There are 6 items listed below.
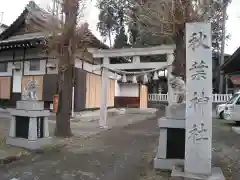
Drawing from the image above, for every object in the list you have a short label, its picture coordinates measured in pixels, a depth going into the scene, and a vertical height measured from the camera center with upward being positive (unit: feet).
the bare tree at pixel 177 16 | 23.11 +7.62
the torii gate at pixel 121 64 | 41.18 +5.51
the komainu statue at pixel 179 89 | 20.20 +0.75
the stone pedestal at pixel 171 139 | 19.79 -3.08
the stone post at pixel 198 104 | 16.19 -0.33
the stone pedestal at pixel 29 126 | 26.20 -2.99
